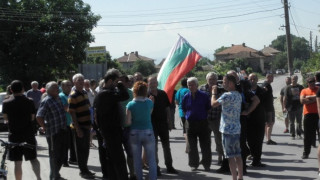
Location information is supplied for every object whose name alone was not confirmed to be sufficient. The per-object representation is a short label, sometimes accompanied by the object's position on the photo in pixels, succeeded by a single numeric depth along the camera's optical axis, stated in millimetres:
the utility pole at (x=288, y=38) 35272
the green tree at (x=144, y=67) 97438
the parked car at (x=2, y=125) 19844
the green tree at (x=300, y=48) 183375
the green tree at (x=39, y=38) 46094
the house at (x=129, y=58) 160288
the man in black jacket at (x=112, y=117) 7781
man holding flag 9383
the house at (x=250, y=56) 143612
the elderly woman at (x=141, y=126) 7969
